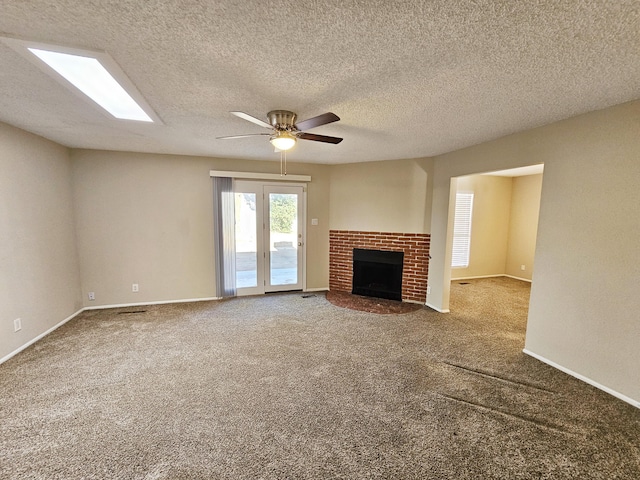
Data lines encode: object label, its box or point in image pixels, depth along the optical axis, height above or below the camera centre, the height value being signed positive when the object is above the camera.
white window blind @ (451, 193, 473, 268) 6.20 -0.28
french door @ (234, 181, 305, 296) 4.84 -0.41
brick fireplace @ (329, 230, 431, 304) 4.66 -0.69
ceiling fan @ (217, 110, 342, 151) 2.42 +0.75
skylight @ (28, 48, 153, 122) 1.75 +0.98
